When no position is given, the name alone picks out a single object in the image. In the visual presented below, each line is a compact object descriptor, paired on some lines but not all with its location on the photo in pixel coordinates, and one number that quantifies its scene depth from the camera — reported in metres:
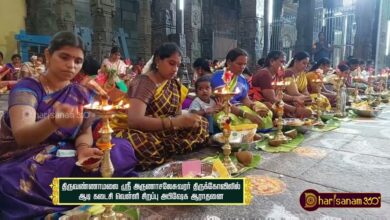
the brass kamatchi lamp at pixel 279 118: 3.09
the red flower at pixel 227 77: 2.43
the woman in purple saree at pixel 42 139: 1.51
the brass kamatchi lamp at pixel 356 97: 6.36
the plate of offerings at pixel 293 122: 3.72
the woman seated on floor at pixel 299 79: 4.46
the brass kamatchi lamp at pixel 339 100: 5.05
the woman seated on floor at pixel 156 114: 2.42
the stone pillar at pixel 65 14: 9.08
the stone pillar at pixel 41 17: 10.48
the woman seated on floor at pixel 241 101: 3.39
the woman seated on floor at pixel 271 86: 4.08
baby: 3.35
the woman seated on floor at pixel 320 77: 5.32
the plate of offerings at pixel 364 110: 5.26
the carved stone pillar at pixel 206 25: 15.05
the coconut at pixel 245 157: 2.56
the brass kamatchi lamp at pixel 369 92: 6.30
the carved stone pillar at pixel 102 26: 8.61
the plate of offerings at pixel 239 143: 2.77
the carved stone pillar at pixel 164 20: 8.88
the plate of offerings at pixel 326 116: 4.82
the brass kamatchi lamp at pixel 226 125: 2.19
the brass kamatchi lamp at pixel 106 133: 1.29
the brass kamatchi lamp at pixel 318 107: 4.21
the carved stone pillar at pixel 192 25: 10.45
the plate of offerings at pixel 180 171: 1.98
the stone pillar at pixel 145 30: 10.67
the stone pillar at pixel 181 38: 8.68
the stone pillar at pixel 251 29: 10.56
